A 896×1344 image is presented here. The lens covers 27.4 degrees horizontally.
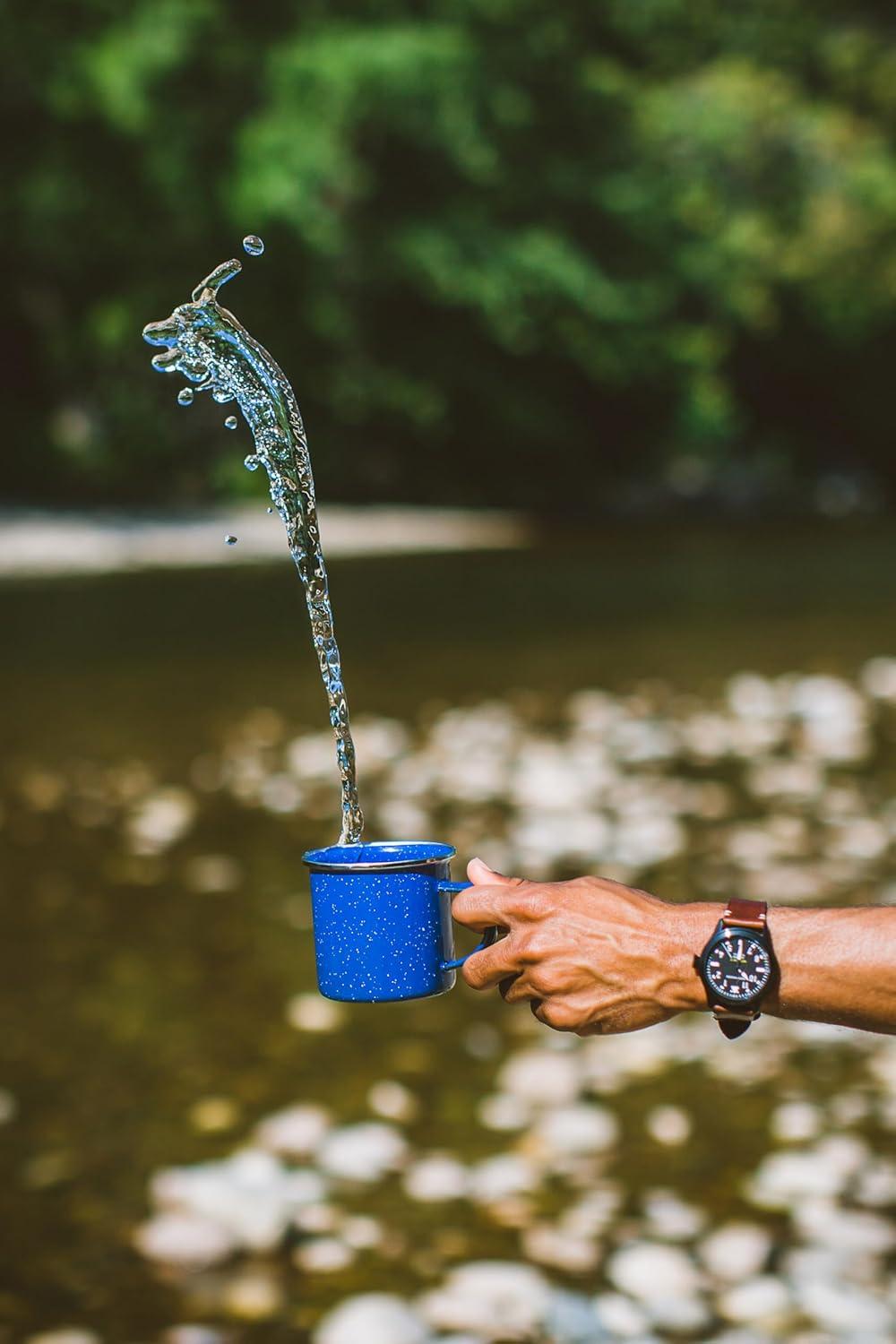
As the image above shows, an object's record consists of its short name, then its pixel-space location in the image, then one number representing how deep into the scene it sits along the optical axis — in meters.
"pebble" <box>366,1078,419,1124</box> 4.11
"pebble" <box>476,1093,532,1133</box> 4.05
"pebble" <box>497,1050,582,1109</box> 4.23
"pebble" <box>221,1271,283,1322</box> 3.27
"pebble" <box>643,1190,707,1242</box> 3.51
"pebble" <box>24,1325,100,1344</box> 3.19
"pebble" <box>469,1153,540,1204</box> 3.69
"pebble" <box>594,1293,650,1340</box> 3.14
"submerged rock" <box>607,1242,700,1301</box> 3.27
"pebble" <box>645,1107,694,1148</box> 3.96
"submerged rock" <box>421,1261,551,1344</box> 3.19
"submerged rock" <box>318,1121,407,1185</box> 3.82
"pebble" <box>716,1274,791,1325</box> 3.19
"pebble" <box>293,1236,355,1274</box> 3.41
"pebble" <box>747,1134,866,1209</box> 3.66
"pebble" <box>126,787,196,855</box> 6.82
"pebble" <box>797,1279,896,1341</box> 3.13
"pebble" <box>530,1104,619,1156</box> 3.93
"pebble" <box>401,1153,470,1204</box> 3.70
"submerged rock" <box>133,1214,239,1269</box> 3.45
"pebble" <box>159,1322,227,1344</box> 3.19
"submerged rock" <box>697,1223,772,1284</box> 3.35
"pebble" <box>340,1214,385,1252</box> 3.48
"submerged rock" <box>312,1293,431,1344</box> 3.13
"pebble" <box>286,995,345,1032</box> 4.78
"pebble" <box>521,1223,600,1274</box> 3.40
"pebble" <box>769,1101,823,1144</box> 3.96
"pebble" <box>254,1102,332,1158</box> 3.92
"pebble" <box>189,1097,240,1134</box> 4.07
